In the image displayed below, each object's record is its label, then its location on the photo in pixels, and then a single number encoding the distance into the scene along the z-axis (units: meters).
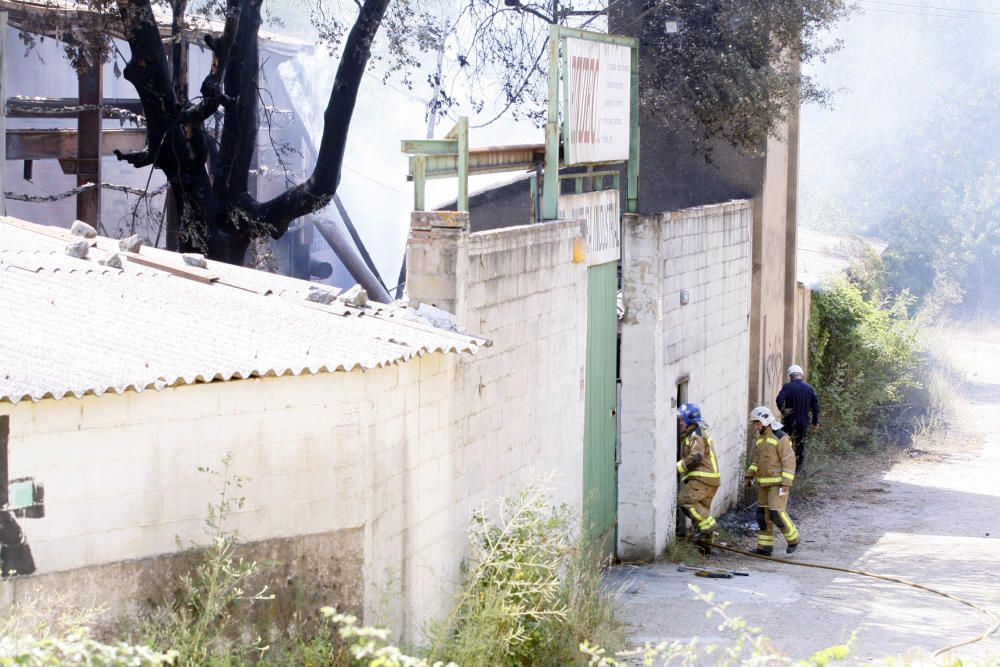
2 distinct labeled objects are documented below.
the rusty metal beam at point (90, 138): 26.36
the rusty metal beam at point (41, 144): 28.44
